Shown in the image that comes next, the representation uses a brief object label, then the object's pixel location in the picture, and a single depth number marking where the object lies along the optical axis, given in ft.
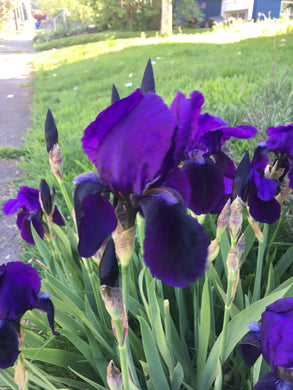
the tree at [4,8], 74.99
